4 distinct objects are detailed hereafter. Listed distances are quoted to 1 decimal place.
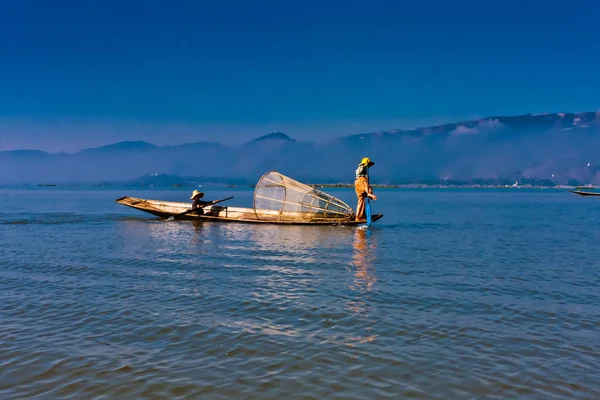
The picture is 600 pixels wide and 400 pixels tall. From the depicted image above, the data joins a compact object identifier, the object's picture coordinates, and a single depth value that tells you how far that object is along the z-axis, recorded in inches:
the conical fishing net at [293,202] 1274.6
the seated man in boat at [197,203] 1407.5
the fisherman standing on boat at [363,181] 1187.3
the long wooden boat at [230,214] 1268.5
